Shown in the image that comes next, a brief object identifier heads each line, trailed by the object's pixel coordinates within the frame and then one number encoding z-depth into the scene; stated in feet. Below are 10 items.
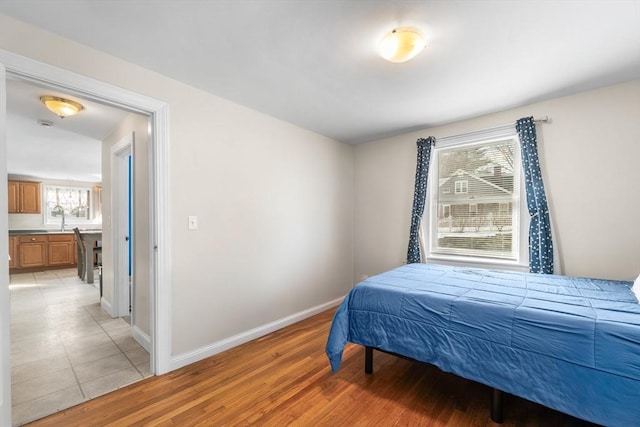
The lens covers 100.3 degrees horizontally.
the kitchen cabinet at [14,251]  19.94
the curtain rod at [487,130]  8.70
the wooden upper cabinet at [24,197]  21.15
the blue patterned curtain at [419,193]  11.09
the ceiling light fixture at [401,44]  5.42
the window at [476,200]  9.68
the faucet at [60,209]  23.58
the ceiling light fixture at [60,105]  8.21
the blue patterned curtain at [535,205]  8.44
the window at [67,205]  23.26
